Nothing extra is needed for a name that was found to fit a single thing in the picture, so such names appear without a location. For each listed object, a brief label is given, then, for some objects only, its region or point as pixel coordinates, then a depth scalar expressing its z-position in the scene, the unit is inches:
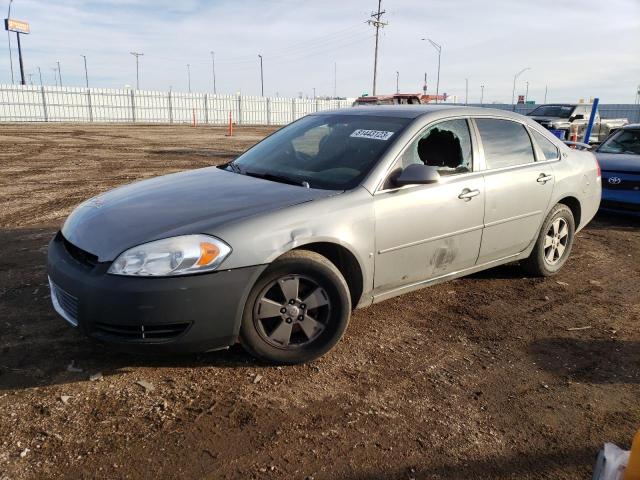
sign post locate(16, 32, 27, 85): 1622.4
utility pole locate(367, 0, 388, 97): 2038.9
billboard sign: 1868.8
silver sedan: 115.3
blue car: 298.4
